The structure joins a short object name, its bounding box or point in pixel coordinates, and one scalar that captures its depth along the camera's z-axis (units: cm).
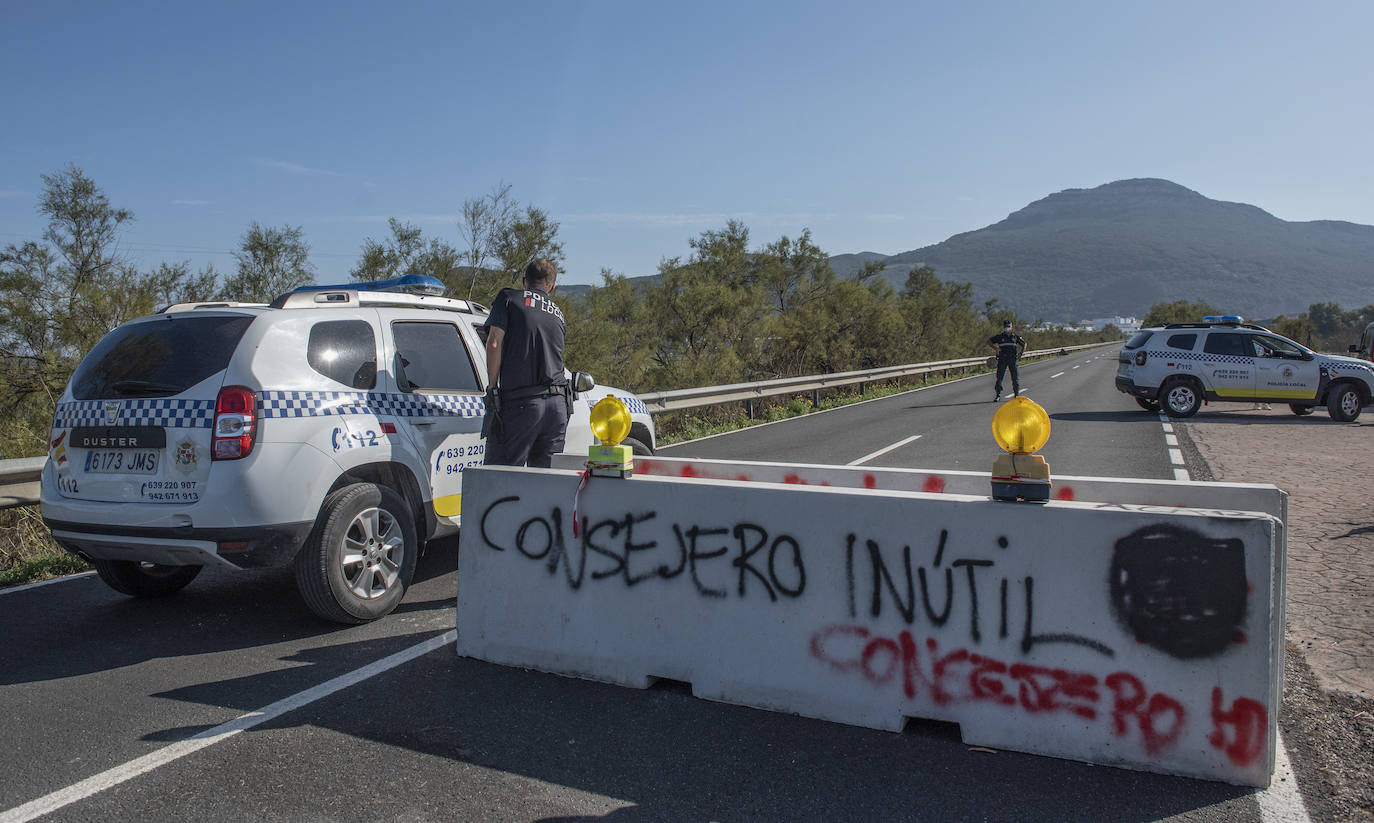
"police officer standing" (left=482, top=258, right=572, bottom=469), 535
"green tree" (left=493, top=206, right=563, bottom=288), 2623
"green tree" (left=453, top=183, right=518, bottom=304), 2517
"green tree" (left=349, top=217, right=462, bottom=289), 2373
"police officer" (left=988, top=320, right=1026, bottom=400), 2105
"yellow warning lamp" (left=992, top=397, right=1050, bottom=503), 331
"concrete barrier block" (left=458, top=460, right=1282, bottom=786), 305
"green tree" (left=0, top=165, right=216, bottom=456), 1573
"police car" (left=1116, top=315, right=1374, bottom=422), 1664
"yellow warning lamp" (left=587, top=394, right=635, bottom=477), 405
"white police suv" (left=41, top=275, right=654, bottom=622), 441
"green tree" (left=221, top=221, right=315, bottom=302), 2166
